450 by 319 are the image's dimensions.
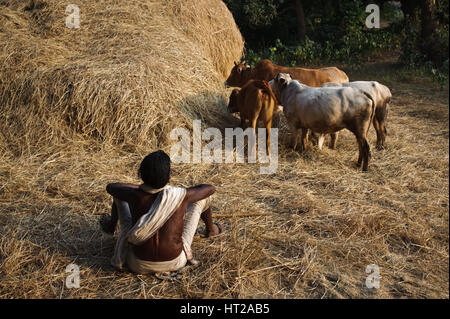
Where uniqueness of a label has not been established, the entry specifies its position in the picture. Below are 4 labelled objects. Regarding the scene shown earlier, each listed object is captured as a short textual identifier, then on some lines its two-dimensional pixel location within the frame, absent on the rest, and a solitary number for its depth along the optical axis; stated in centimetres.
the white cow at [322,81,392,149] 560
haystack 591
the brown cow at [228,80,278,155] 595
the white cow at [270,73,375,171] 543
